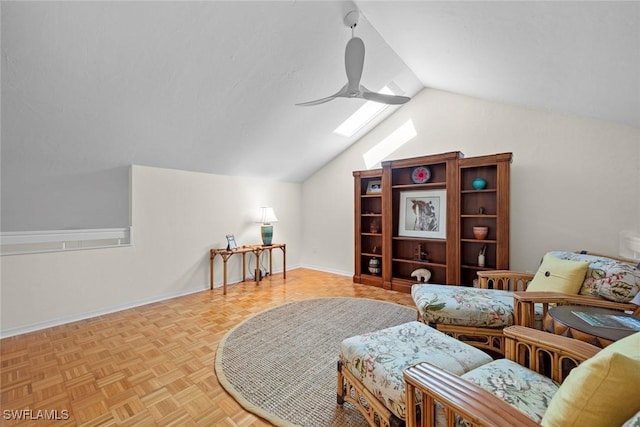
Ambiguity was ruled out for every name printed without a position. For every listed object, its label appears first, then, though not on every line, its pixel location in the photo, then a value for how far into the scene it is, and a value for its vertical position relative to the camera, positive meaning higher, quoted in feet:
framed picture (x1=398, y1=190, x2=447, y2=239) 11.39 -0.11
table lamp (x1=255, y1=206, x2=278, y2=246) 13.78 -0.48
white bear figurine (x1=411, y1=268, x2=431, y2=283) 11.37 -2.88
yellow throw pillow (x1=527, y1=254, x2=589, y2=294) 6.11 -1.64
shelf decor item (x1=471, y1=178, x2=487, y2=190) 10.10 +1.14
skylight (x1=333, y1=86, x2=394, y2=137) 12.82 +5.06
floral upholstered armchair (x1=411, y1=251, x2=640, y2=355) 5.52 -2.05
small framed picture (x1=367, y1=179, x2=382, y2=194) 13.32 +1.33
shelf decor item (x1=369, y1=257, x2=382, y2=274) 13.15 -2.91
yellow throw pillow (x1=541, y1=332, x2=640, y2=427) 2.07 -1.55
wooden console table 11.66 -2.21
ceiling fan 6.44 +3.69
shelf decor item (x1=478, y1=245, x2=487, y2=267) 10.10 -1.87
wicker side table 3.90 -1.93
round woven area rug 4.81 -3.79
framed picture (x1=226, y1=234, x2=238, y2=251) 12.32 -1.58
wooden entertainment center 10.11 -0.31
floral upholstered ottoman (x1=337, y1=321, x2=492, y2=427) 3.69 -2.45
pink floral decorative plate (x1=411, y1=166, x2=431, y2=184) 11.60 +1.74
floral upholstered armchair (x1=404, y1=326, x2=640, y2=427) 2.10 -1.96
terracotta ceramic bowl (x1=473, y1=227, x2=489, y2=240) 10.09 -0.83
